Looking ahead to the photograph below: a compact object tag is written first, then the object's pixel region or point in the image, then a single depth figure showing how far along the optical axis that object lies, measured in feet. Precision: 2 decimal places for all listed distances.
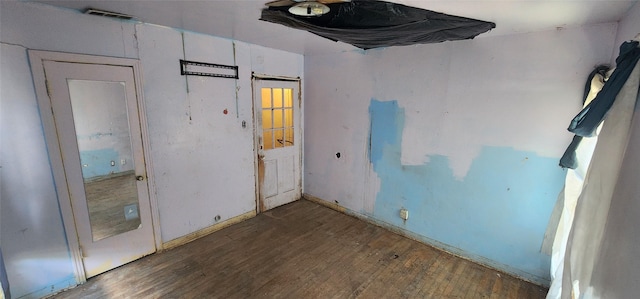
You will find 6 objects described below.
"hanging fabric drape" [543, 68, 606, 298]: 6.00
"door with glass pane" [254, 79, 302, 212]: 12.17
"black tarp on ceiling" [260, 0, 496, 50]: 5.92
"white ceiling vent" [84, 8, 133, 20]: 6.95
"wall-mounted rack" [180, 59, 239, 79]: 9.35
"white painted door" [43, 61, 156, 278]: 7.25
